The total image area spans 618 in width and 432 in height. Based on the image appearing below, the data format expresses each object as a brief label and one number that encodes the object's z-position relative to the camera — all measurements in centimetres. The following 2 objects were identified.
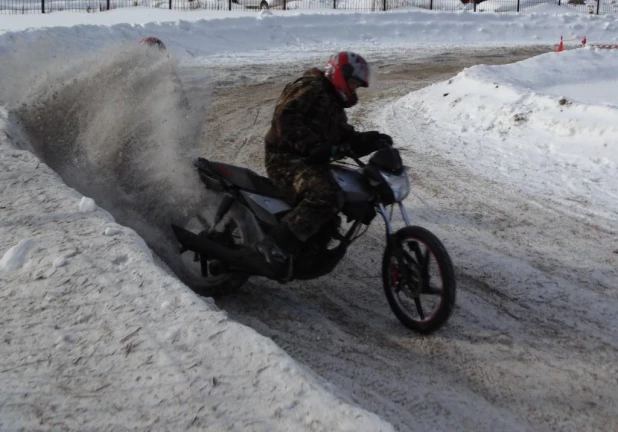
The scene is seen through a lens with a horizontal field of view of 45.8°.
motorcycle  502
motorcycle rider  514
